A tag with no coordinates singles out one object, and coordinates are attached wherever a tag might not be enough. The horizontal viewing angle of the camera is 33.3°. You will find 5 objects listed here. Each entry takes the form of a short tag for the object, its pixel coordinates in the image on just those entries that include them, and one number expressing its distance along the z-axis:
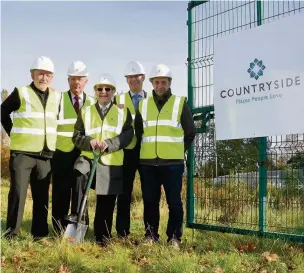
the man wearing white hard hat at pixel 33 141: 6.13
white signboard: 5.61
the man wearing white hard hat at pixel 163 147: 5.95
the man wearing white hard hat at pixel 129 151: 6.36
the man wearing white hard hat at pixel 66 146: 6.50
